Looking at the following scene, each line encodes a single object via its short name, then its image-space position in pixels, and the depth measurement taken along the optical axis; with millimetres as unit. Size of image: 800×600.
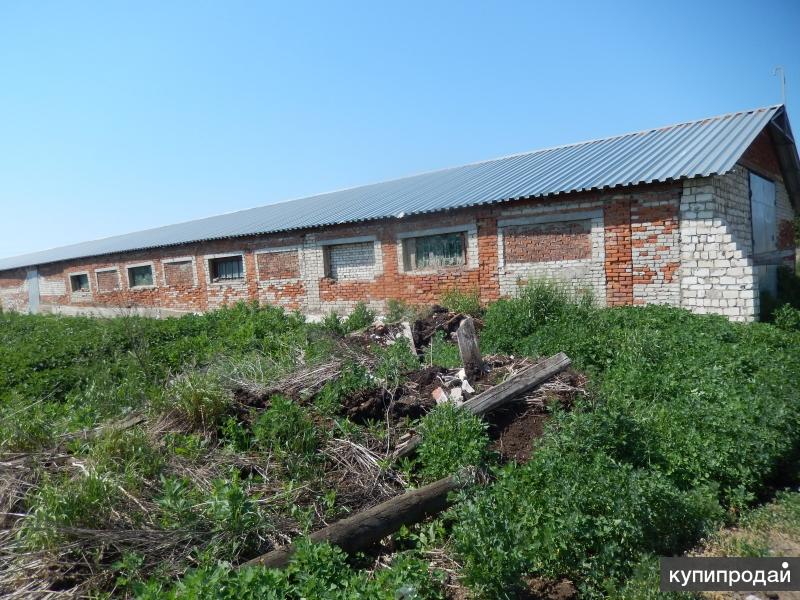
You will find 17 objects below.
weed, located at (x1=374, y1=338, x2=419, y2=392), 5652
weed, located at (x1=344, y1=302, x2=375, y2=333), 10555
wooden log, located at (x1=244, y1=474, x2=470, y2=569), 3491
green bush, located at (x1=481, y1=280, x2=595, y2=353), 8516
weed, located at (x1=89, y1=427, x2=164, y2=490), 3979
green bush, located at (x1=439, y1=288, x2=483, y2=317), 11156
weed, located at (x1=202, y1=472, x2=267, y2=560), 3506
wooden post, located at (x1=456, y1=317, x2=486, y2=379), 6215
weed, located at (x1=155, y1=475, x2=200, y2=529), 3580
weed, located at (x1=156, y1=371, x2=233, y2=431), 4980
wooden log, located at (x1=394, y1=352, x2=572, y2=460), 4832
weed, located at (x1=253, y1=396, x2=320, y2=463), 4488
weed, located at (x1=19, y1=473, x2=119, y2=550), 3322
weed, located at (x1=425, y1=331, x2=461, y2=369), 7105
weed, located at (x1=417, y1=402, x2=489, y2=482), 4410
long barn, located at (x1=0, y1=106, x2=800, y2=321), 9297
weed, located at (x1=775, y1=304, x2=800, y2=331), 8974
